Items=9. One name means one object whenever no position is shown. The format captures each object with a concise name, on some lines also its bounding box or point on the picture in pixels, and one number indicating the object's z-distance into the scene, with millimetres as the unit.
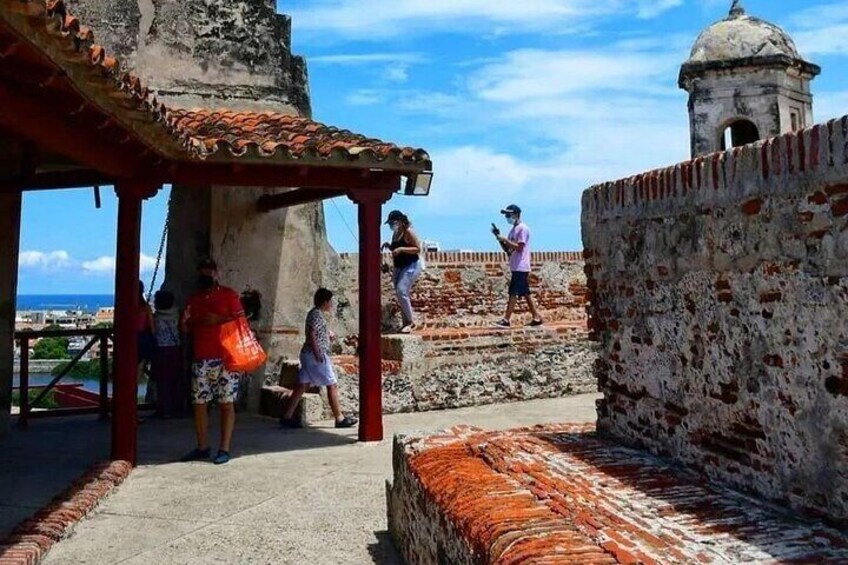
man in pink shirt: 12602
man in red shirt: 7492
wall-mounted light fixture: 8742
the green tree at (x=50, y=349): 45500
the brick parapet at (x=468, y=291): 14609
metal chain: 11180
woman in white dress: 9281
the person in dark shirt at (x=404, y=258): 11289
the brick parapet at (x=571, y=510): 2984
